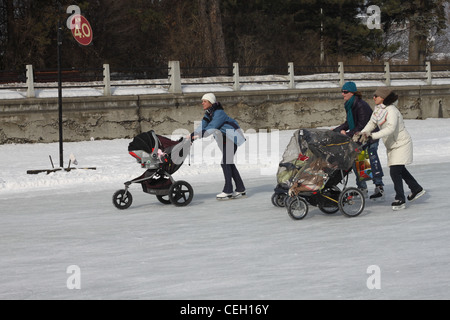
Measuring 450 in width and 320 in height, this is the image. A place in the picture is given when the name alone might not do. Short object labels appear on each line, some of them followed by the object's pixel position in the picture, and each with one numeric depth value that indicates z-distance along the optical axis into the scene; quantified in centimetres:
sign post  2959
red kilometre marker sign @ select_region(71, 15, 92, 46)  3053
